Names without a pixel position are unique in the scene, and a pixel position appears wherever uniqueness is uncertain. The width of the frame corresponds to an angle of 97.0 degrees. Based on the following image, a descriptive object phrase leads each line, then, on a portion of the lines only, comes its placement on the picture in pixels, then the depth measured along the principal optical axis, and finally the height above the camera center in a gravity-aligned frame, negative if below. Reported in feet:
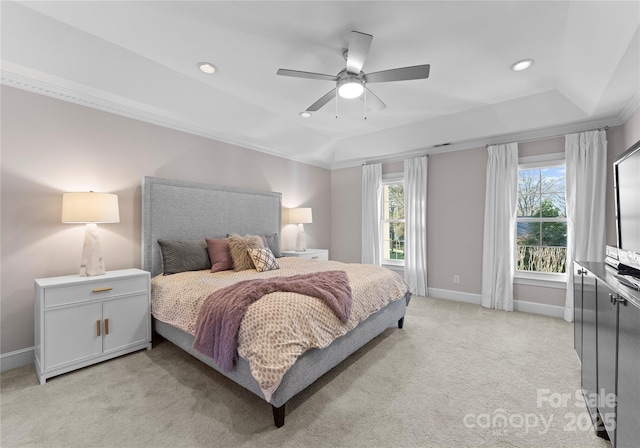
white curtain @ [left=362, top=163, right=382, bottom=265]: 17.76 +0.72
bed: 5.98 -0.46
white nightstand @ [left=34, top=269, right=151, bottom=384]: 7.32 -2.79
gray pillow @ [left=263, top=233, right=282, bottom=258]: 13.81 -1.07
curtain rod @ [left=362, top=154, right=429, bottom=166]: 16.39 +3.83
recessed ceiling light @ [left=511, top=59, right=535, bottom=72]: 8.95 +5.14
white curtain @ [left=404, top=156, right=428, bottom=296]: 15.81 -0.07
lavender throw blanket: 5.90 -1.95
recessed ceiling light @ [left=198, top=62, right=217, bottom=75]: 9.18 +5.08
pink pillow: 10.45 -1.27
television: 5.41 +0.33
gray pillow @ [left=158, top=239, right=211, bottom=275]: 10.03 -1.30
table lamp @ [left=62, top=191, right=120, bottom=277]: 8.11 +0.14
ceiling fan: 6.81 +4.04
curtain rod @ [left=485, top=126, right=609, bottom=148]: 11.25 +3.84
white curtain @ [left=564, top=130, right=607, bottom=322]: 11.17 +1.08
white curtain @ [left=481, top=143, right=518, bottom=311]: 13.17 -0.17
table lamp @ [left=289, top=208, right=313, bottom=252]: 16.02 +0.16
